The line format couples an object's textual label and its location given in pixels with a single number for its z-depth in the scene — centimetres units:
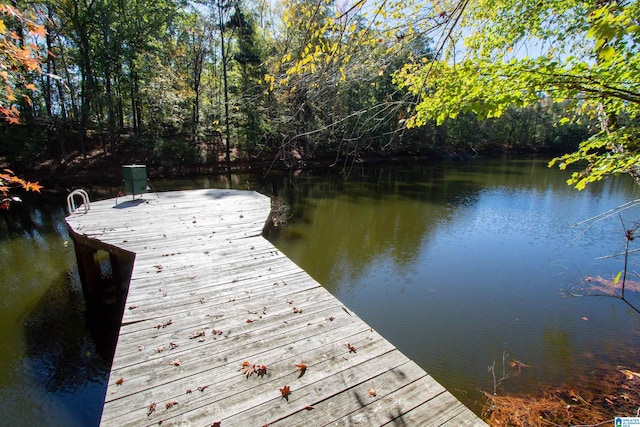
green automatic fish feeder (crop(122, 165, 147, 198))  784
